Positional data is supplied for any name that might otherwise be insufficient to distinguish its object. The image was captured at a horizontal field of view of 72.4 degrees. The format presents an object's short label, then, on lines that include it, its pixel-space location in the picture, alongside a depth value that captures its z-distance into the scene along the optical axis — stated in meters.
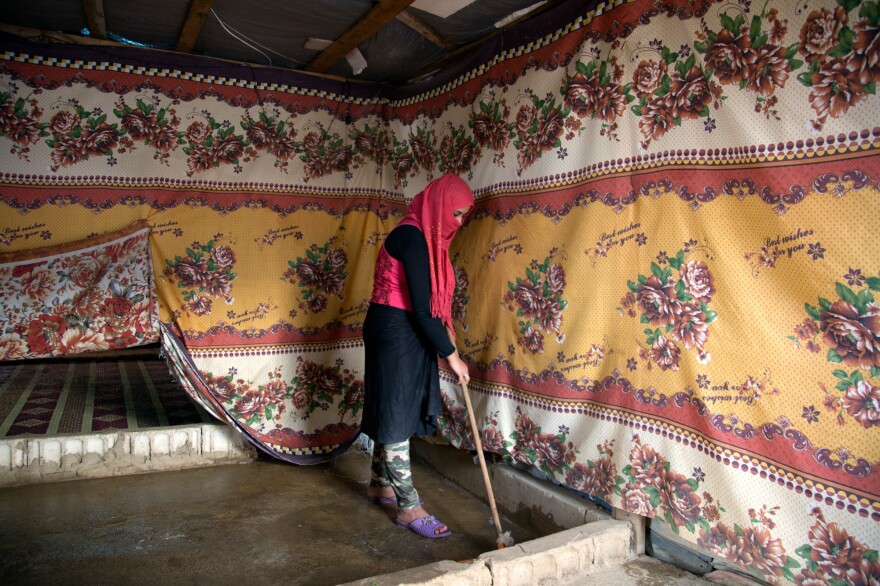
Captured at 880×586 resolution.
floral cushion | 2.81
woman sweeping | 2.52
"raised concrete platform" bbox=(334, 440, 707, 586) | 1.93
